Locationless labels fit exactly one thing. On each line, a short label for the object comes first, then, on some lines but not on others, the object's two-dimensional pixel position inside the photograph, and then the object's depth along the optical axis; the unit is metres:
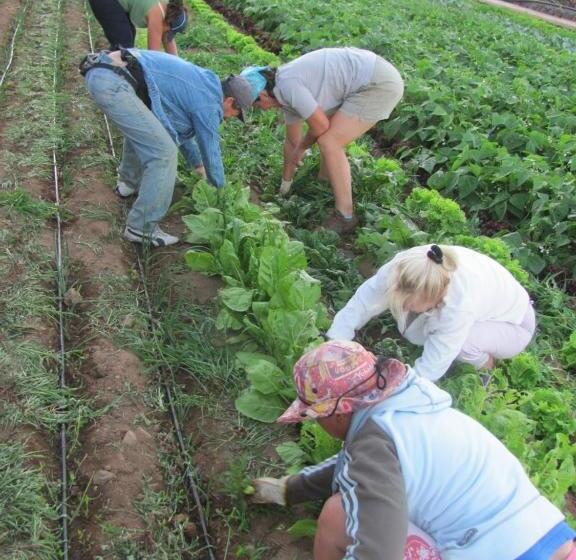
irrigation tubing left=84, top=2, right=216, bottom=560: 2.51
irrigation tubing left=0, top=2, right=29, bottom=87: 6.98
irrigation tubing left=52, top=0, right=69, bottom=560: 2.43
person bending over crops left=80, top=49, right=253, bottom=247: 3.56
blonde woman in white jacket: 2.53
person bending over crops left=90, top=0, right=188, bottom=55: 4.86
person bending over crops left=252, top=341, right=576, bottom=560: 1.63
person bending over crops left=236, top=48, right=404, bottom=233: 3.97
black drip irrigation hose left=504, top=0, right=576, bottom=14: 22.15
